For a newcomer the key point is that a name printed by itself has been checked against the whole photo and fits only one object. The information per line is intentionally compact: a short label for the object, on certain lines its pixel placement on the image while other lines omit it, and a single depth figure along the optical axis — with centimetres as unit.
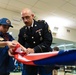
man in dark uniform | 176
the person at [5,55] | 192
